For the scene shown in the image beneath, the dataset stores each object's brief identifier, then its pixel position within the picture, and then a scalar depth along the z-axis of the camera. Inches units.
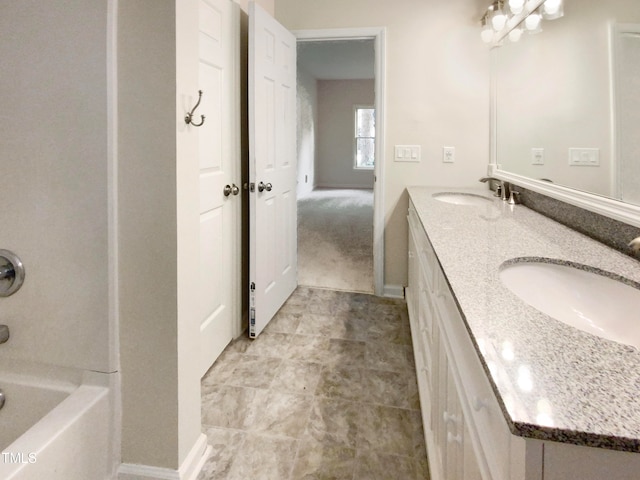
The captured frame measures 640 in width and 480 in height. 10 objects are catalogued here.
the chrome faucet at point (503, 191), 91.7
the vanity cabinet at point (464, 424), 17.8
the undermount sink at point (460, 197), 99.9
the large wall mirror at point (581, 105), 44.8
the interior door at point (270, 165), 88.9
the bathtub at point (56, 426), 39.0
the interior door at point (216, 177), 74.1
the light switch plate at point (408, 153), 116.0
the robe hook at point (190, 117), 48.6
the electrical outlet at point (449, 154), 114.7
